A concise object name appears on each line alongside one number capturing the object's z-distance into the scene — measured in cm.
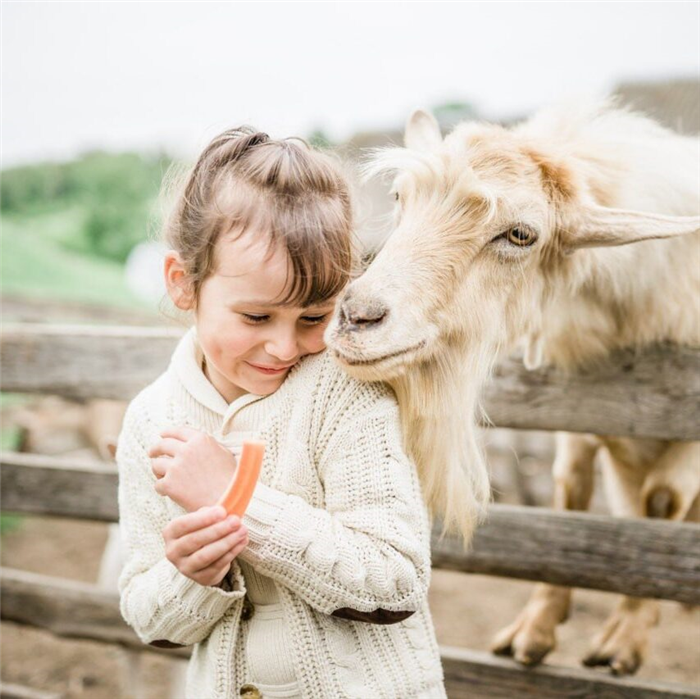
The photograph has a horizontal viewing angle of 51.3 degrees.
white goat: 159
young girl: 137
